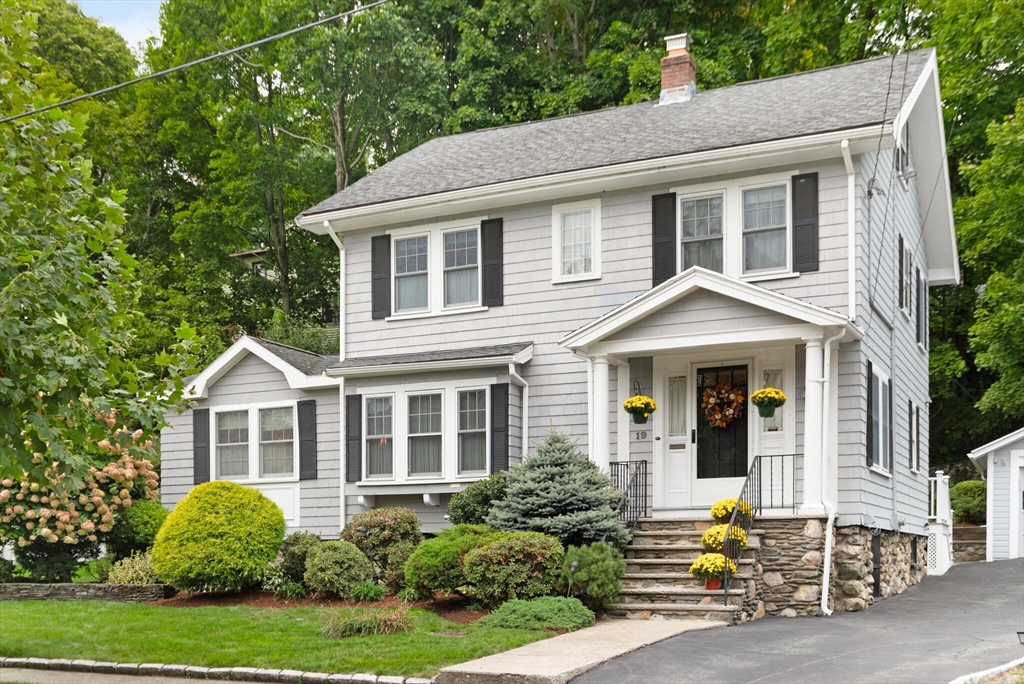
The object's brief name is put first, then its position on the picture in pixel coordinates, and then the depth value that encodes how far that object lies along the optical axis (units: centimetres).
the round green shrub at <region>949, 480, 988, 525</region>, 2892
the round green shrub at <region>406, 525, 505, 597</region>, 1330
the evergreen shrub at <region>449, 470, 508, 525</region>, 1560
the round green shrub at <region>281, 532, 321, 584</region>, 1527
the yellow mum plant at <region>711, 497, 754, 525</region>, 1405
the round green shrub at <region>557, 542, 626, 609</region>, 1271
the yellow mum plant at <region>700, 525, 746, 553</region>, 1348
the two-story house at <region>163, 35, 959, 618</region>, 1484
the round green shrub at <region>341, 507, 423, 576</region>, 1527
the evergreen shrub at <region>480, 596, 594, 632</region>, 1195
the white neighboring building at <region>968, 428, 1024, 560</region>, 2466
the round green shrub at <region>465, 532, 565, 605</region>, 1274
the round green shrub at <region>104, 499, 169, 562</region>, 1766
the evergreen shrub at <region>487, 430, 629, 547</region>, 1373
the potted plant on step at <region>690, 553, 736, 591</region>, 1302
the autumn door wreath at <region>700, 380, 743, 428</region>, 1555
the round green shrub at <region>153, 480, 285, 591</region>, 1500
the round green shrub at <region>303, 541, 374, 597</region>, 1435
